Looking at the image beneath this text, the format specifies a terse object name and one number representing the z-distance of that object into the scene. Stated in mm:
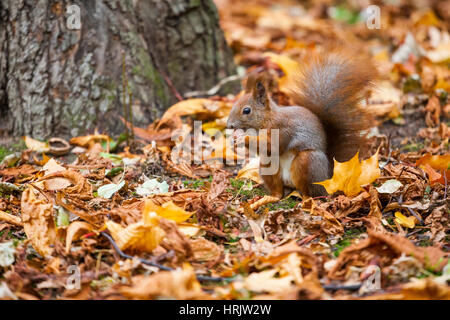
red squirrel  1781
